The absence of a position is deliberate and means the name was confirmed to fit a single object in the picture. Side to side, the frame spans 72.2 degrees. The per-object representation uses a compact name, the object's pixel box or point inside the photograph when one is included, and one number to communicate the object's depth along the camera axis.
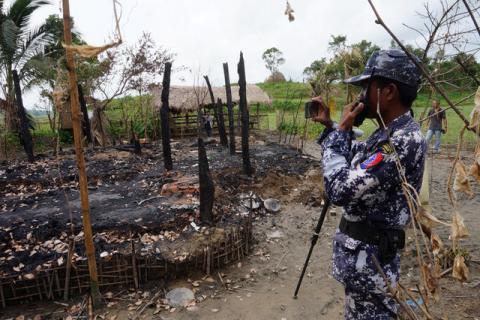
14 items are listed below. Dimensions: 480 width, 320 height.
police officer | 1.47
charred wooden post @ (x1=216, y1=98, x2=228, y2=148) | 11.47
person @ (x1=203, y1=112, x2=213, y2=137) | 15.54
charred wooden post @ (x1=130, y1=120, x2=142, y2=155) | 10.67
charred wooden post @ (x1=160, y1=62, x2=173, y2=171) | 7.59
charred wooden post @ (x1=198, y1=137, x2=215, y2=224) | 4.58
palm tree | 12.76
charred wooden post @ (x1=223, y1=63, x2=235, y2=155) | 9.22
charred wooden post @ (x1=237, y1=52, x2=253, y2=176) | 7.30
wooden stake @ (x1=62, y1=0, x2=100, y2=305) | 2.43
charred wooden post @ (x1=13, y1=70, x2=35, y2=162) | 9.23
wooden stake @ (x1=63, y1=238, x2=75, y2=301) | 3.41
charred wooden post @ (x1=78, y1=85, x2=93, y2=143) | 11.42
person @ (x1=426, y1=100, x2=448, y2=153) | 9.73
